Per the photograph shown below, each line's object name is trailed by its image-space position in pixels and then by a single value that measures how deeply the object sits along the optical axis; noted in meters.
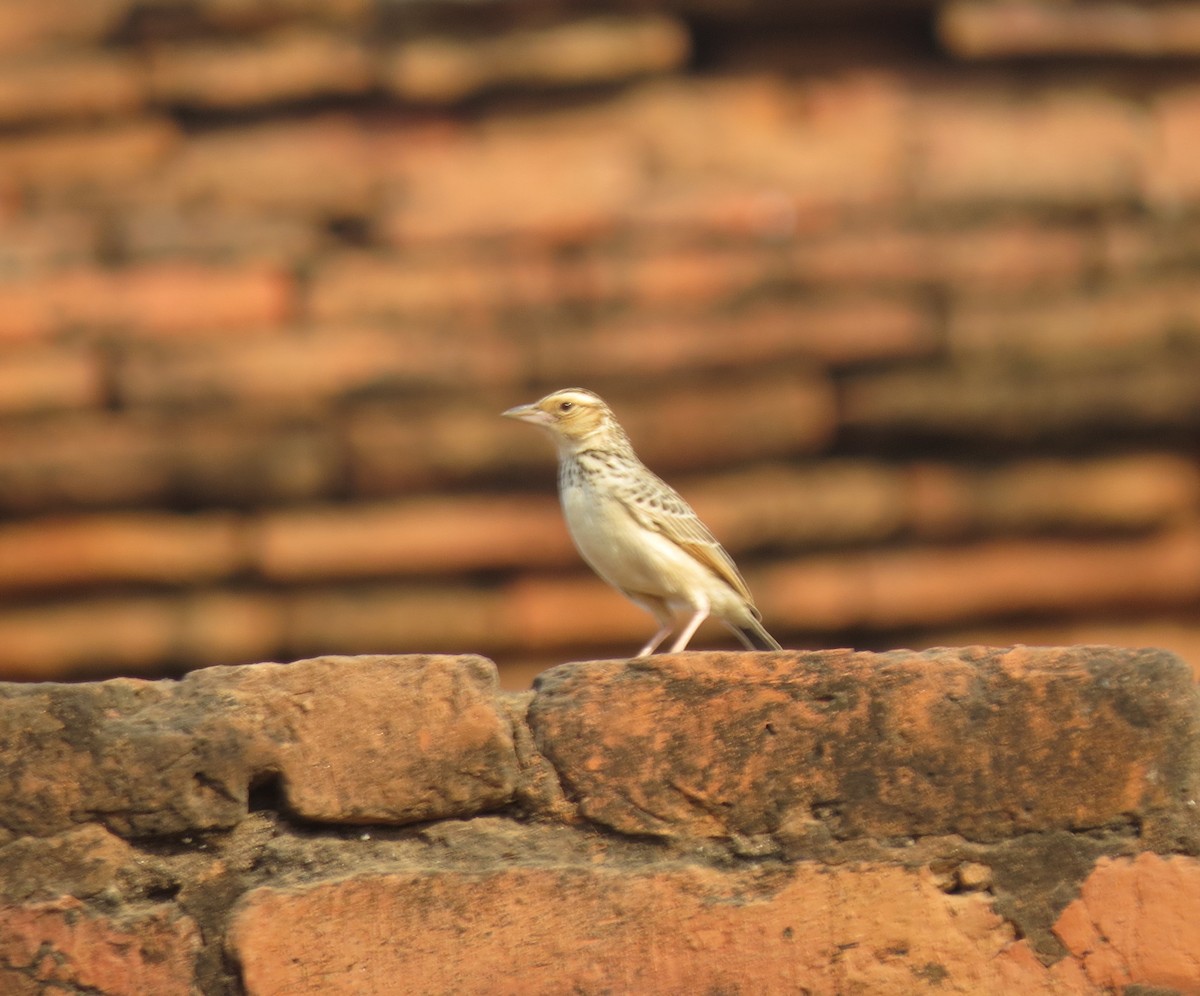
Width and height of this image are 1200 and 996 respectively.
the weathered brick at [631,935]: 6.73
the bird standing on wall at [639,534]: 11.35
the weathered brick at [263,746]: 6.84
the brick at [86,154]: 21.86
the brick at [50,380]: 19.87
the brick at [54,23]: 22.17
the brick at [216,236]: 20.47
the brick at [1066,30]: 20.64
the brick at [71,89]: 21.83
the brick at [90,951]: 6.68
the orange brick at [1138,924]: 6.79
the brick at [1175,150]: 20.53
